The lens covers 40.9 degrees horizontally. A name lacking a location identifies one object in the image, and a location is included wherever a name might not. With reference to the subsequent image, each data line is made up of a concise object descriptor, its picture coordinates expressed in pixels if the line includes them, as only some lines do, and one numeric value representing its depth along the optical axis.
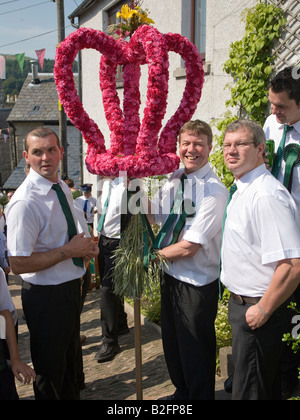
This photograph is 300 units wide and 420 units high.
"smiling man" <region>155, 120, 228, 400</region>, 2.80
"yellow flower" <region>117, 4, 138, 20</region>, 2.95
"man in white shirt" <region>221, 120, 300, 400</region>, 2.22
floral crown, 2.81
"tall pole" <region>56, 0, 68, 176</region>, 13.88
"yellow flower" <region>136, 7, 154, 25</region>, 2.98
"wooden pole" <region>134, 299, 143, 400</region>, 3.05
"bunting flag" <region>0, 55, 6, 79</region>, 18.27
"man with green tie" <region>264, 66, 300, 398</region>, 2.83
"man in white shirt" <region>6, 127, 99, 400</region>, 2.72
